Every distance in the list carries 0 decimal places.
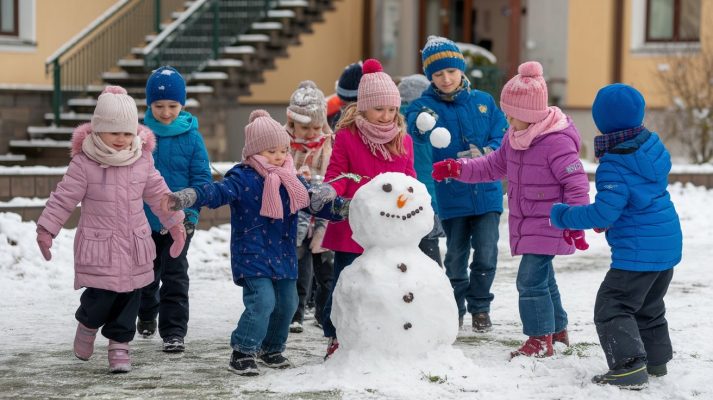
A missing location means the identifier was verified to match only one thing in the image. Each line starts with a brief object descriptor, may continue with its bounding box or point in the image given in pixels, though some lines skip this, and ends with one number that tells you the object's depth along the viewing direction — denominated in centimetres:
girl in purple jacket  1287
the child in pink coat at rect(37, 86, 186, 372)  1226
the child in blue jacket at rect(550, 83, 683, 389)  1154
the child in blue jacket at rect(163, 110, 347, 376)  1228
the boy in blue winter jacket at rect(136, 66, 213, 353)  1386
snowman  1183
